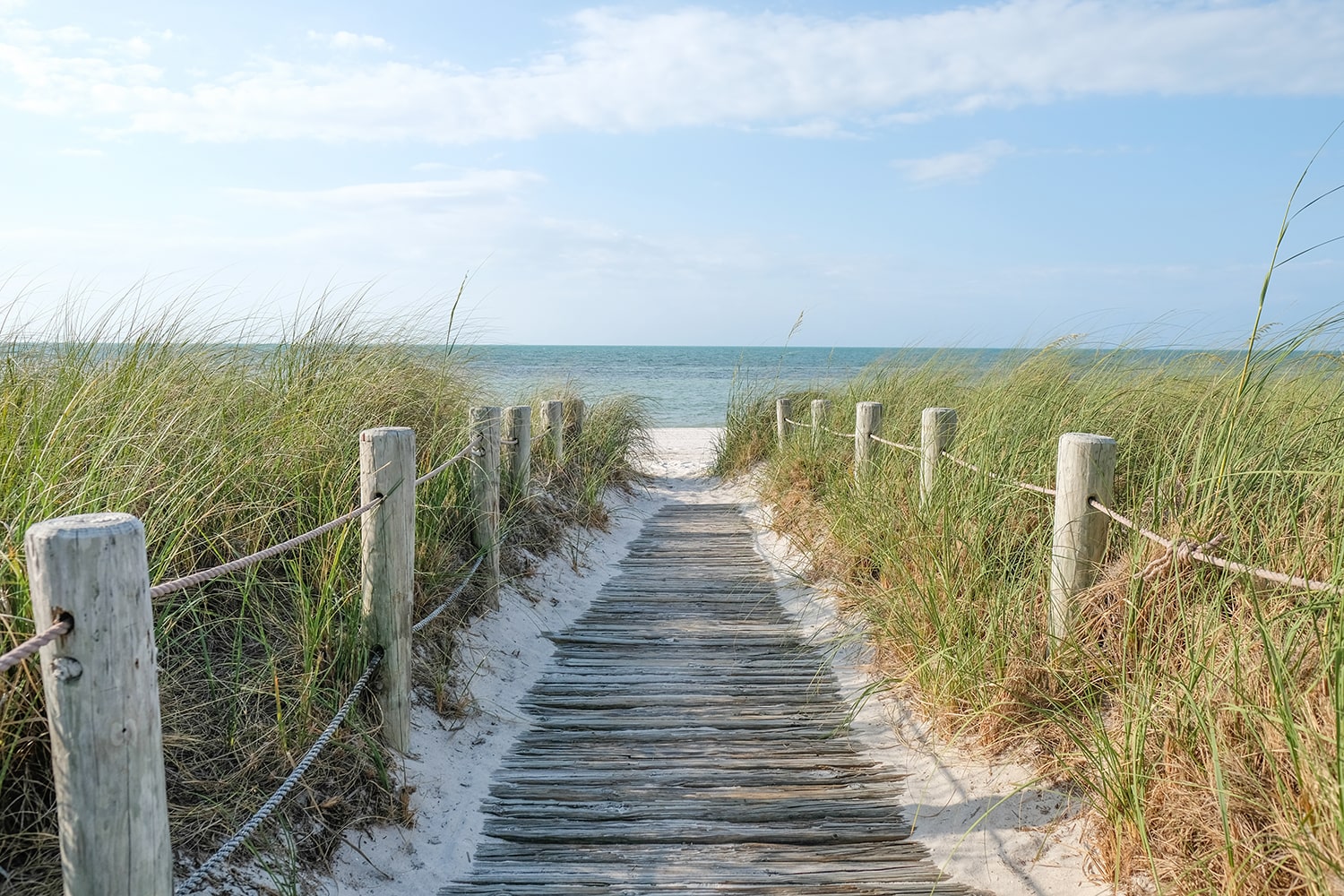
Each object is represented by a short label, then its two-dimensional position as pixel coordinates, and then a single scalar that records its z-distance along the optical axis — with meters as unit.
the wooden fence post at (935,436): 4.57
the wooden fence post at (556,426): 7.26
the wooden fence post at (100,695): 1.52
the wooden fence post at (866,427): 5.97
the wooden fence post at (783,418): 9.79
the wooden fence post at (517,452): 5.73
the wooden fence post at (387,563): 3.06
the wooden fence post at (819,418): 7.54
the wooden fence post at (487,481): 4.65
